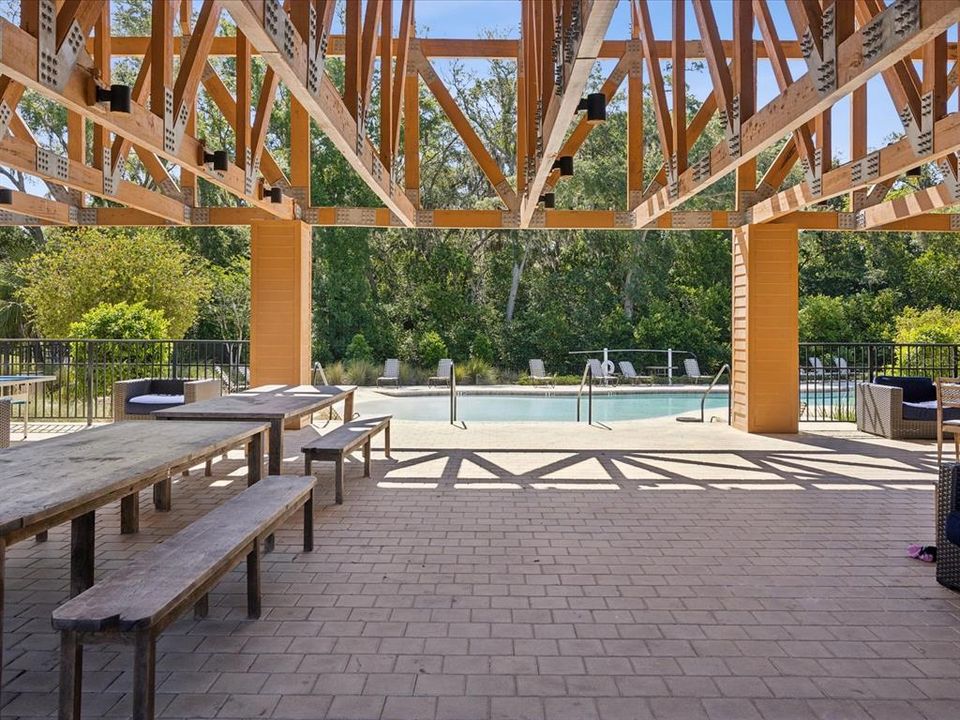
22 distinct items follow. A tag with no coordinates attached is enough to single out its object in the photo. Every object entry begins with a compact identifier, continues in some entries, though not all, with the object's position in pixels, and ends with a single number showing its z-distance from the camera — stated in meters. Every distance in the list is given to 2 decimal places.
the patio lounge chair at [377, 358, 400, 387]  17.78
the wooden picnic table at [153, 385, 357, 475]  4.95
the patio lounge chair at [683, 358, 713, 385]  18.89
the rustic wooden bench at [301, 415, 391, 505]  5.31
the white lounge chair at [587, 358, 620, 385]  18.23
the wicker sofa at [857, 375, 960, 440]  8.53
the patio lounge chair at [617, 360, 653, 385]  18.48
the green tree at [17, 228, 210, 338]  12.94
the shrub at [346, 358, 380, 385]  18.47
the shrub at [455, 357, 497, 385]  18.81
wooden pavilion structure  3.87
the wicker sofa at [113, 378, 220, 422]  7.47
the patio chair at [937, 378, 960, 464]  6.39
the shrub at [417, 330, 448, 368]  19.58
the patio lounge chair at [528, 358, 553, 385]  18.41
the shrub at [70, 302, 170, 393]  10.40
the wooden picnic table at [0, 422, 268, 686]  2.61
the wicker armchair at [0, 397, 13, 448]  6.54
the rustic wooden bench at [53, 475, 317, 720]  2.05
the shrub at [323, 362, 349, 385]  18.31
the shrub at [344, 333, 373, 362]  19.53
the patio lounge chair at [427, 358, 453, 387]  17.64
